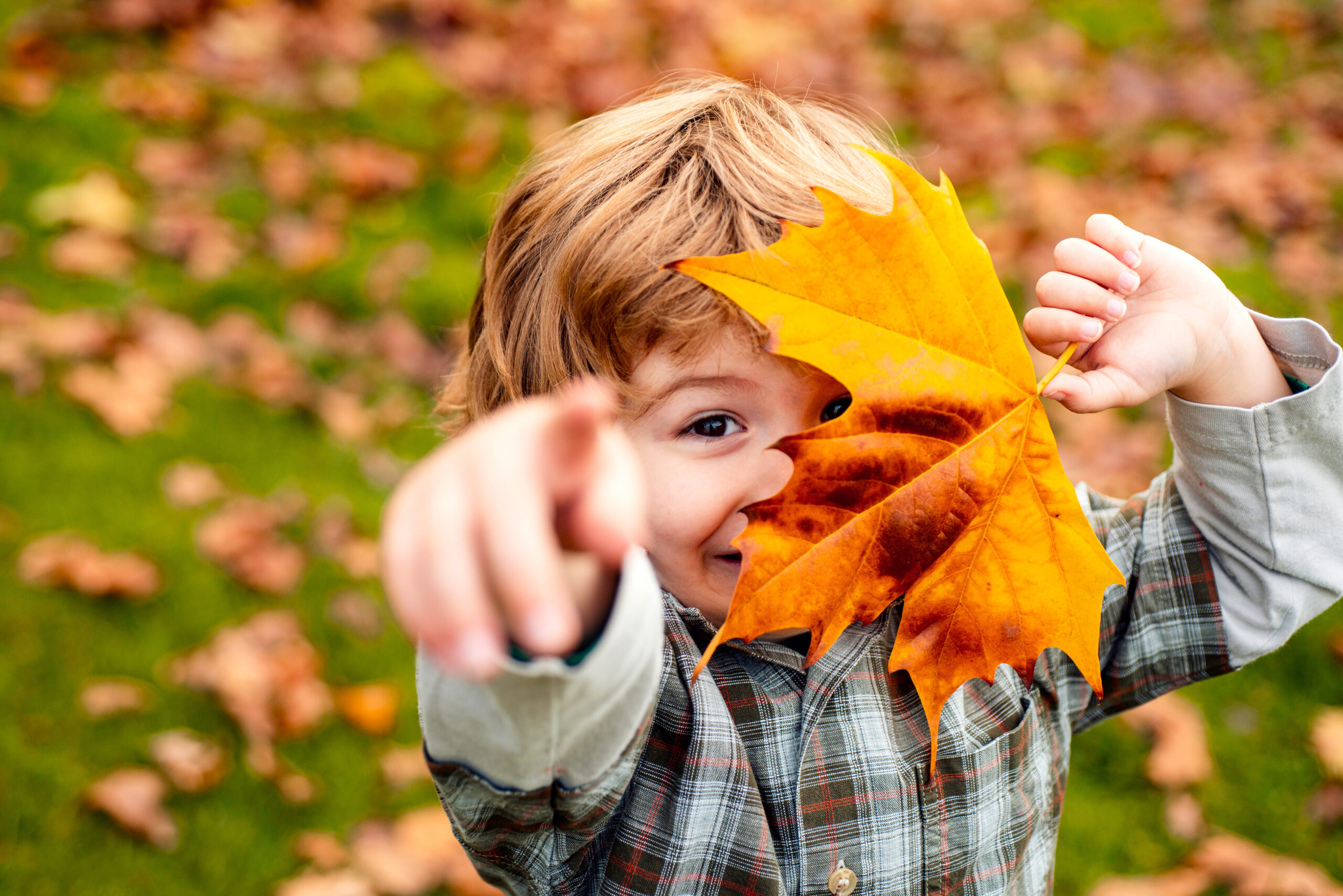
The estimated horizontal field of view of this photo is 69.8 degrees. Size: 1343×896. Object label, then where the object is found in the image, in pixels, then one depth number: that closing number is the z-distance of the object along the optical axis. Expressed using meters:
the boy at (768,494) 1.04
